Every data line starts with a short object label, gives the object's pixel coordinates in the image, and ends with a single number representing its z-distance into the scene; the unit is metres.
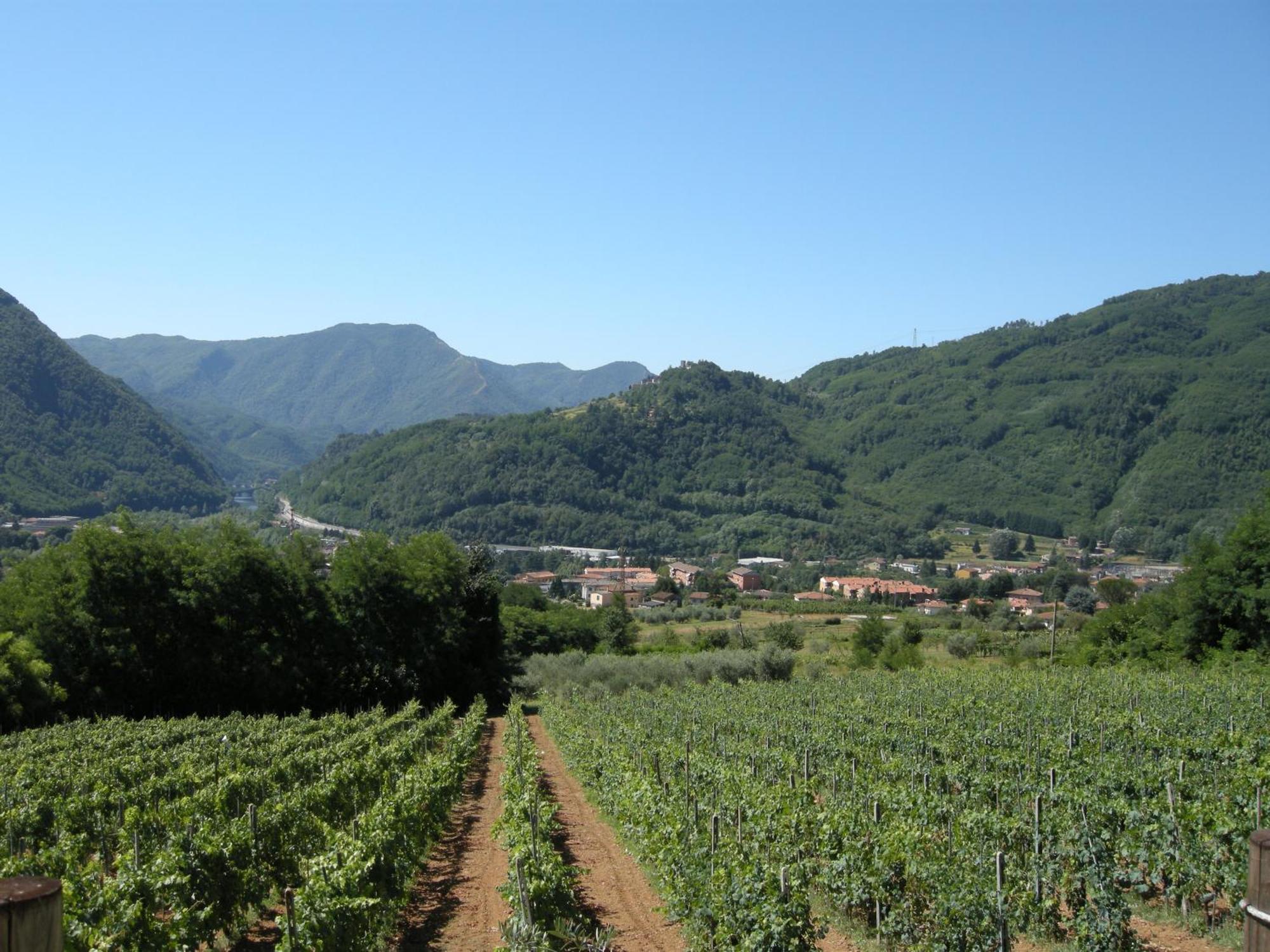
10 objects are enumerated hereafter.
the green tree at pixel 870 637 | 52.12
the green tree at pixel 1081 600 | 83.31
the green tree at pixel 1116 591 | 76.31
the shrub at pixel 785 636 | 57.44
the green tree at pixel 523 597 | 75.44
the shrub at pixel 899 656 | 46.53
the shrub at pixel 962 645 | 53.06
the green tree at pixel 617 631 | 62.19
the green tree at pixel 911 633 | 55.47
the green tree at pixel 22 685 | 26.52
